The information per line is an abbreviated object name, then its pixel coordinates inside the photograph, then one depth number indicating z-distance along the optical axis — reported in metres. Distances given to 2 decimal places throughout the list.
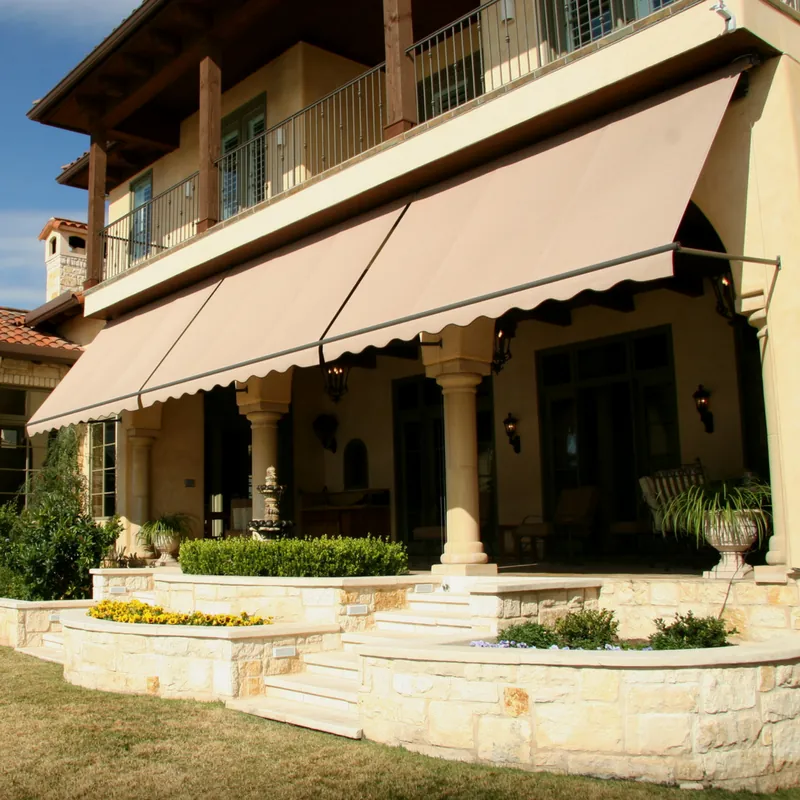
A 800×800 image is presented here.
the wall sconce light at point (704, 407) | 11.58
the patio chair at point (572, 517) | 11.88
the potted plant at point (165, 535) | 15.56
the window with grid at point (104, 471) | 17.44
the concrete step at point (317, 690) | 7.13
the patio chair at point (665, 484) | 8.94
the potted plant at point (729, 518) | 7.83
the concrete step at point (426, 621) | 8.20
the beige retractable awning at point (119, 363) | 13.17
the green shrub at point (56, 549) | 12.93
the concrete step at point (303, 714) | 6.57
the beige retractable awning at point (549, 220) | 7.23
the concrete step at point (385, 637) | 8.02
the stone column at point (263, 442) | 13.40
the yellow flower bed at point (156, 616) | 8.77
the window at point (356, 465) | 16.61
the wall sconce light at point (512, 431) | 13.72
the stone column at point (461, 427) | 9.90
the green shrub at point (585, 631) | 6.48
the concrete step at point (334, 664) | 7.75
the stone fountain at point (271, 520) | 11.90
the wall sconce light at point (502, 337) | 11.69
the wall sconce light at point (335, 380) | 14.27
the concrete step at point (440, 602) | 8.73
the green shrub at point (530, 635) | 6.53
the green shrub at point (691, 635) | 6.22
